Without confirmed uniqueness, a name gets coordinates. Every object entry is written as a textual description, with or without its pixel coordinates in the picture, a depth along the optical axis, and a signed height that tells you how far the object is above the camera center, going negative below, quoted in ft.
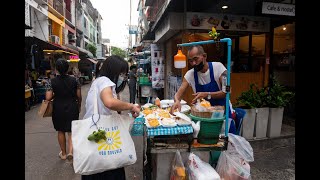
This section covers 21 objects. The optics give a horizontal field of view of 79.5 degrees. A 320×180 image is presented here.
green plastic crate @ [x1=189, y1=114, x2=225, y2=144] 6.60 -1.74
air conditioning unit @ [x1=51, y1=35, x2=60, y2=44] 56.01 +11.32
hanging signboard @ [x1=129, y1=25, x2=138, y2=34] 81.92 +21.39
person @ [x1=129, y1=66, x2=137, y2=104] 27.32 -0.64
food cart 6.56 -2.29
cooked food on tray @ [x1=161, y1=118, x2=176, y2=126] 6.67 -1.51
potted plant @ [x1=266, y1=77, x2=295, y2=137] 14.23 -1.90
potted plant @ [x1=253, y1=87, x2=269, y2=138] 14.06 -2.64
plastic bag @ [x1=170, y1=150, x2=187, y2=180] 6.59 -3.12
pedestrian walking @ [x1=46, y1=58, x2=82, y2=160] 11.13 -1.20
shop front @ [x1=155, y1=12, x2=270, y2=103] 18.76 +4.40
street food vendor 7.81 +0.02
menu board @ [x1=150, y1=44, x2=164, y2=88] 26.21 +1.32
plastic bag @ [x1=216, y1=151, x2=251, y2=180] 6.85 -3.18
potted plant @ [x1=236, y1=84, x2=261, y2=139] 13.94 -2.25
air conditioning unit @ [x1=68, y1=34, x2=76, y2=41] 77.40 +16.65
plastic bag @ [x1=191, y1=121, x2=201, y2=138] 6.65 -1.68
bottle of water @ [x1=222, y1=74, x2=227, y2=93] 6.88 -0.14
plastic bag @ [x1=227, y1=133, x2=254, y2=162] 7.37 -2.62
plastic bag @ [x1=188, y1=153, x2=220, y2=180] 6.35 -3.08
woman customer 5.84 -0.47
